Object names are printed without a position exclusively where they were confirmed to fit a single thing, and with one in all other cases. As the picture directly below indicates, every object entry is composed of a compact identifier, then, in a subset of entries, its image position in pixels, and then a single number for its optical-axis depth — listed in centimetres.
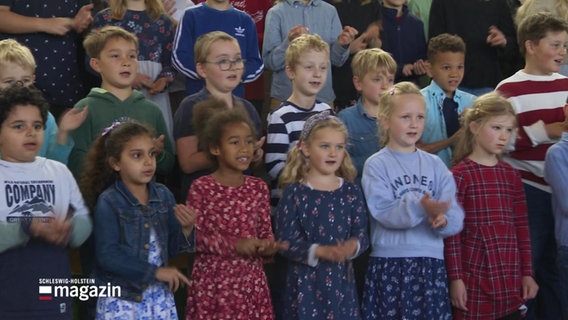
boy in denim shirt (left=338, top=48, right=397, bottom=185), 1138
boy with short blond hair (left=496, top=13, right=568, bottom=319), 1150
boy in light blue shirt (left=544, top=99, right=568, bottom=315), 1056
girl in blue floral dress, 954
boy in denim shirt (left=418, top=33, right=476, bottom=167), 1177
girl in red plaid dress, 1032
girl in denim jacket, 891
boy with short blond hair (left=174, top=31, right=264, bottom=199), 1068
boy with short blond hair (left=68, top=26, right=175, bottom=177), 1045
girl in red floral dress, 941
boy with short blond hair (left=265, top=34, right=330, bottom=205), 1102
